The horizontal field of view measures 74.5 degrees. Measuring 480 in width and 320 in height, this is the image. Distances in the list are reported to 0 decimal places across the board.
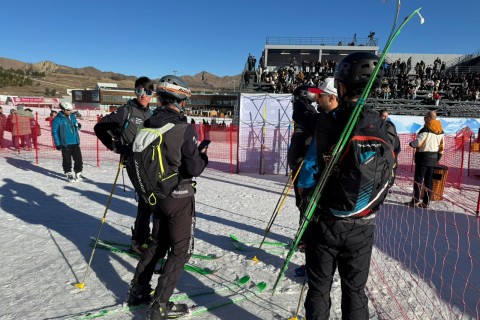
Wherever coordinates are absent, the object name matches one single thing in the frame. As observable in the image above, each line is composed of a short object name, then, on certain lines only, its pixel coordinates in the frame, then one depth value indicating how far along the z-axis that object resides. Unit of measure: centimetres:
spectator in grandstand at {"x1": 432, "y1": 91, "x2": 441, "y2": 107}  2254
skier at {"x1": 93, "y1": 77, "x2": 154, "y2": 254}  370
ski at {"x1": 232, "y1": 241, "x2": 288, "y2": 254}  431
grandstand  2300
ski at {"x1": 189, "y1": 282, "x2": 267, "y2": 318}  294
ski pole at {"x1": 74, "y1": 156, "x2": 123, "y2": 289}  323
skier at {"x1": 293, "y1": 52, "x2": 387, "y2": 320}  191
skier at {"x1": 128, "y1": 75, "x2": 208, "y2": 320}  245
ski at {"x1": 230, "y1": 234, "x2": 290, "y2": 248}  452
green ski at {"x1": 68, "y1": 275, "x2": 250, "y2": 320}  278
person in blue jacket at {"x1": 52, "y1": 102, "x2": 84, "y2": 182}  755
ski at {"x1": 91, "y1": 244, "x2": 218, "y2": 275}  364
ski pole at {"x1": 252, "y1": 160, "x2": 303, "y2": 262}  360
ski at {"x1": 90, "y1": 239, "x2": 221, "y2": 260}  403
